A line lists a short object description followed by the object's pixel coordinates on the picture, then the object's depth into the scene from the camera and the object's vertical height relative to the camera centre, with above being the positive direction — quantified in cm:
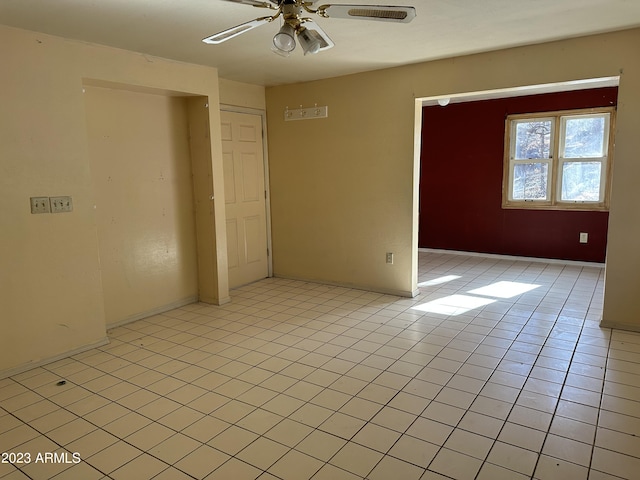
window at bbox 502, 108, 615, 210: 556 +23
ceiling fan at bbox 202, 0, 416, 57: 197 +77
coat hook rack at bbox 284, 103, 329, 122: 485 +78
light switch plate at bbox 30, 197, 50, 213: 300 -14
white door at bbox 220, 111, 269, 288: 488 -17
